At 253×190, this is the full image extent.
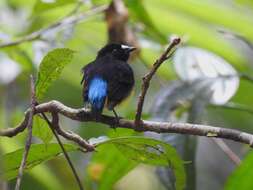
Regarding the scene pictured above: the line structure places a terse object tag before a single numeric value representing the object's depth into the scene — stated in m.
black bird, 4.69
